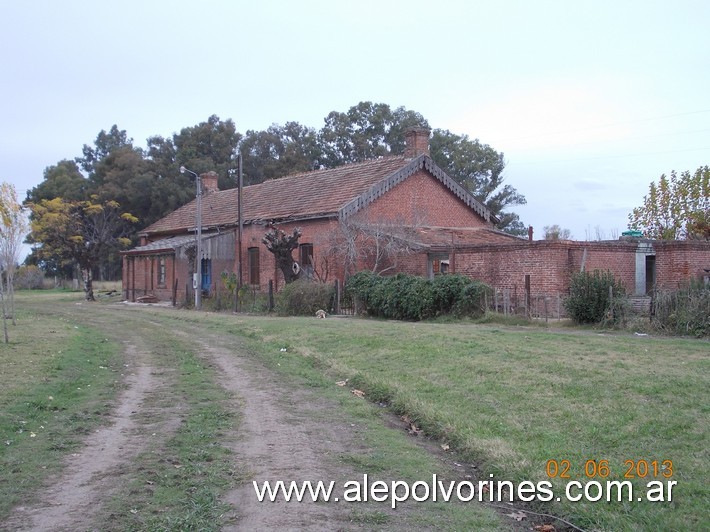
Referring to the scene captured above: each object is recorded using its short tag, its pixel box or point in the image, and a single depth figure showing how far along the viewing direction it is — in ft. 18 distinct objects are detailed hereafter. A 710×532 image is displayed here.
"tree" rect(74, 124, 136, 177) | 283.79
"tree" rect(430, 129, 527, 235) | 194.90
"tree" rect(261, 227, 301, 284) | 96.58
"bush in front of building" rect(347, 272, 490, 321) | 71.92
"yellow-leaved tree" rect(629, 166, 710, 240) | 109.19
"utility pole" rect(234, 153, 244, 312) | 104.78
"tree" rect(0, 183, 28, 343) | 57.26
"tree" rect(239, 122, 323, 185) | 210.59
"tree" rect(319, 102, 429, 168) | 208.54
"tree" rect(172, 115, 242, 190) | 211.20
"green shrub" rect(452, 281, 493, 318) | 71.41
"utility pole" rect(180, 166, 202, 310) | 103.81
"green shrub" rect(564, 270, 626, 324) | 61.41
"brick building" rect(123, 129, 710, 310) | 77.25
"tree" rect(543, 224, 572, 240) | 132.03
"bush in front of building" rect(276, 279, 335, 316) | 85.46
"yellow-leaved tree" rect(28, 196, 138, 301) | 142.14
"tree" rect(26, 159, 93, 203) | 218.18
